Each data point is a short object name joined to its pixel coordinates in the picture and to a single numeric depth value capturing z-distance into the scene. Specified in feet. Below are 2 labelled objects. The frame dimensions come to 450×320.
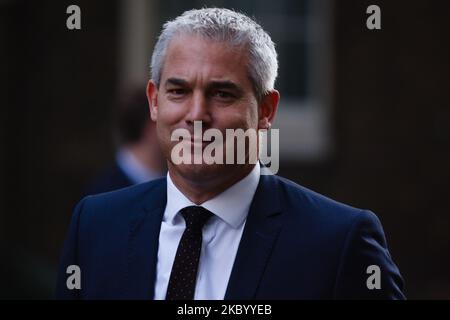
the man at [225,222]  15.51
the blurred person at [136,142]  28.86
